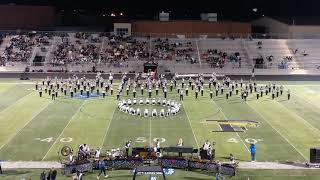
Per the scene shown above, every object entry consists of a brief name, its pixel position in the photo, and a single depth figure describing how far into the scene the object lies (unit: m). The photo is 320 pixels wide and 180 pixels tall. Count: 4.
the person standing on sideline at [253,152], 21.91
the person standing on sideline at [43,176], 18.42
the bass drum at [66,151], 21.95
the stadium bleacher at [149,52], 52.25
